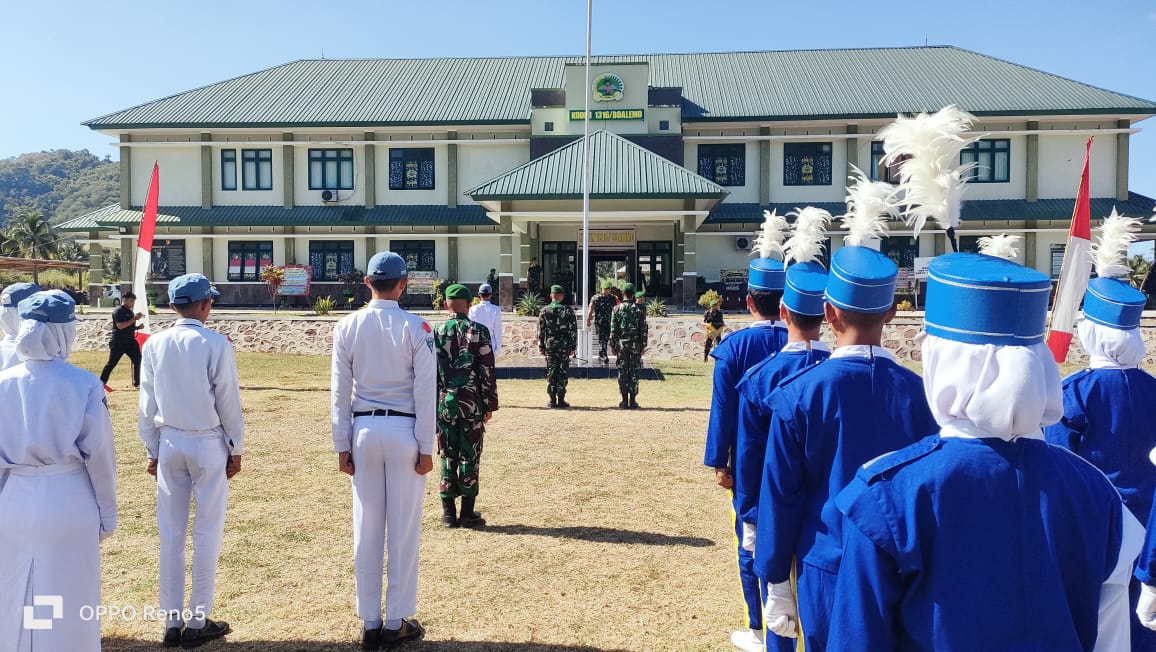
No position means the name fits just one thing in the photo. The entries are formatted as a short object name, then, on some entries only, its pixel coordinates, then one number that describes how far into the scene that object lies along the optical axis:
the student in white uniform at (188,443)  4.36
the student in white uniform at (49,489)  3.38
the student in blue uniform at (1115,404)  3.79
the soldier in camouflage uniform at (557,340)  13.06
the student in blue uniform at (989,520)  1.77
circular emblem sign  29.98
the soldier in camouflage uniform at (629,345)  13.13
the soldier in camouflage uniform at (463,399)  6.47
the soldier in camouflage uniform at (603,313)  17.58
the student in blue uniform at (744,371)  4.40
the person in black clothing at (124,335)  14.35
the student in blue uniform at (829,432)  2.82
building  29.84
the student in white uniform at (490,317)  14.03
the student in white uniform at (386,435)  4.44
